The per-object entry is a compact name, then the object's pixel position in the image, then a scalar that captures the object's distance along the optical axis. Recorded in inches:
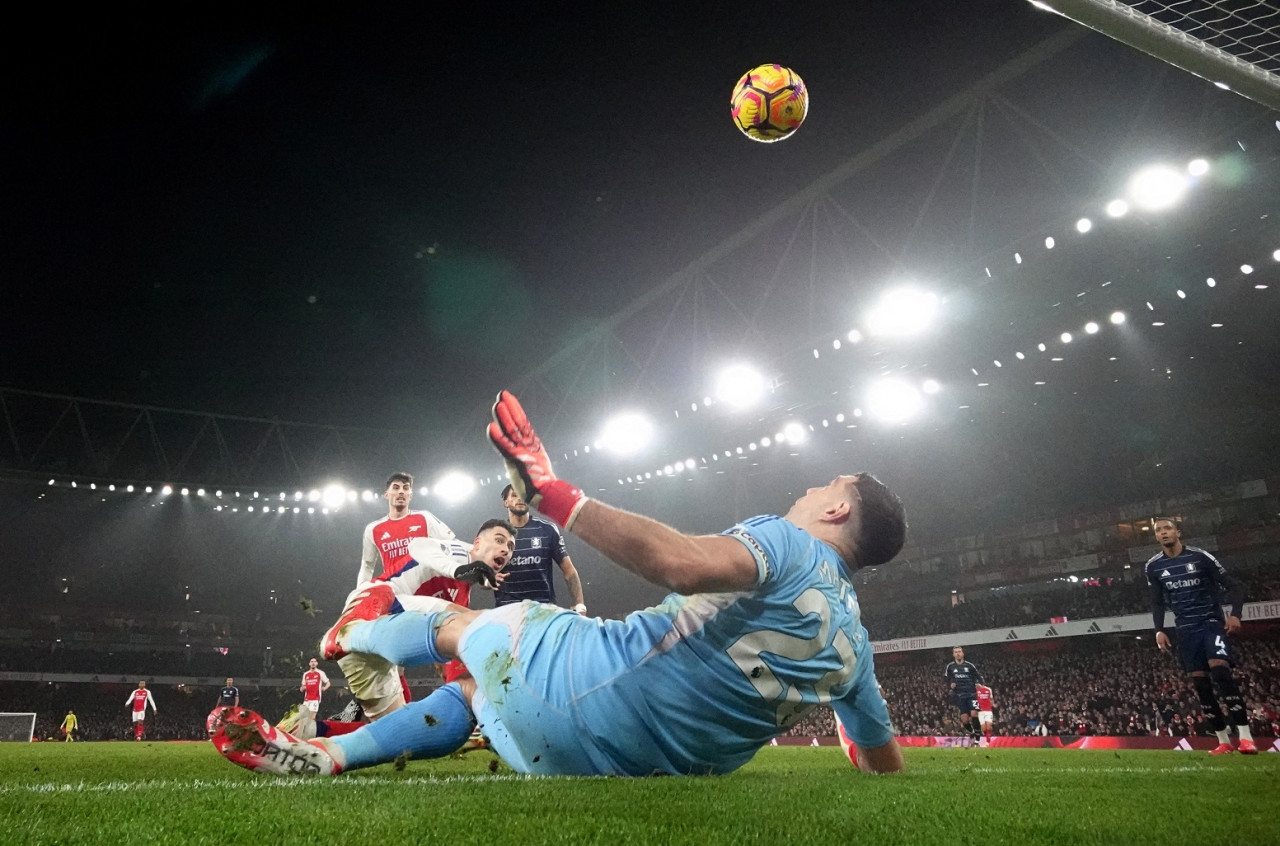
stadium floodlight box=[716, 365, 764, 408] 853.8
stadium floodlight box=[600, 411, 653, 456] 968.9
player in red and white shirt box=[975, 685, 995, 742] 705.1
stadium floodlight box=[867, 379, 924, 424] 845.8
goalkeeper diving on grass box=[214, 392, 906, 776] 95.7
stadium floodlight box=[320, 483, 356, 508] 1032.5
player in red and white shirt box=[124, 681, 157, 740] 926.4
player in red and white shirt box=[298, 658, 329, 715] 665.6
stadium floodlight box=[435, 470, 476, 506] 1140.5
